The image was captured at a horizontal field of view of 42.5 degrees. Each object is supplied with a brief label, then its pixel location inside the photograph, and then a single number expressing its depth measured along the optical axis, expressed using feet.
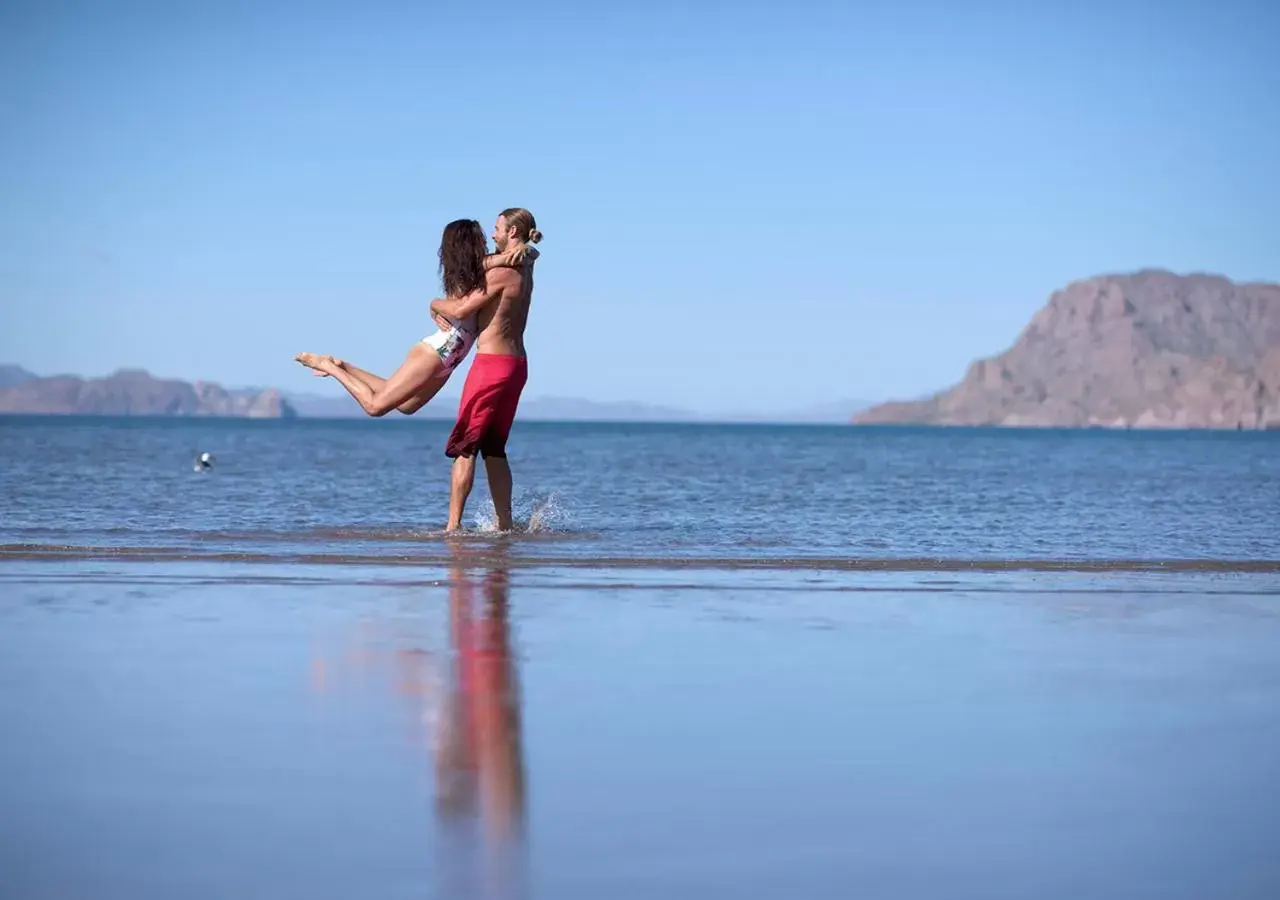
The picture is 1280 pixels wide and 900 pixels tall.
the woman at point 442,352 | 39.68
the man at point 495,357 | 40.04
